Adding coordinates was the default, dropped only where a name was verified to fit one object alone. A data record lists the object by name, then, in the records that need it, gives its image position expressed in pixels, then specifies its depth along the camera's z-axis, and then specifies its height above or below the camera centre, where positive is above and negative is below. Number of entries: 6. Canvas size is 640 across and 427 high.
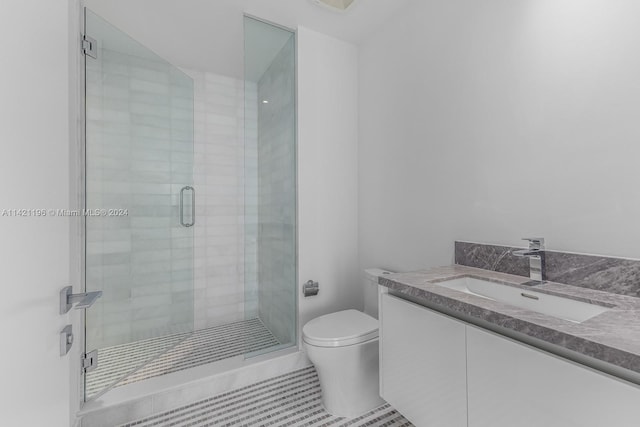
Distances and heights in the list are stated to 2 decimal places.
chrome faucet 1.22 -0.18
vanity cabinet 0.66 -0.47
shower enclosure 1.71 +0.05
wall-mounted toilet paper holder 2.20 -0.55
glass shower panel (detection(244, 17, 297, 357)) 2.20 +0.23
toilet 1.55 -0.81
